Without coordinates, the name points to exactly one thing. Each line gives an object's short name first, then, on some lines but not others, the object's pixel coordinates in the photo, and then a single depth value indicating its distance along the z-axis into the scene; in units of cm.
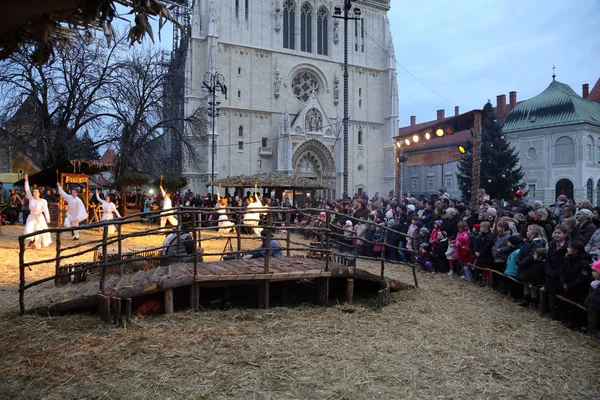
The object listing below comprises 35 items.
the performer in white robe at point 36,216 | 1393
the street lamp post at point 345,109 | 2416
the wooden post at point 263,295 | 781
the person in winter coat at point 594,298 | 628
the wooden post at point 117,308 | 658
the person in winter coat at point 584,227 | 836
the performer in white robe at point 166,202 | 1887
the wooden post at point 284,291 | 858
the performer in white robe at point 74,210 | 1596
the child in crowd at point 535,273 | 803
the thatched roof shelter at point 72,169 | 2038
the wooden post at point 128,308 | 667
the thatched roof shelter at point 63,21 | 386
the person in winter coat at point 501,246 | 958
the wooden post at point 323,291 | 832
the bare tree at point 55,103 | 2252
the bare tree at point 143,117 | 2503
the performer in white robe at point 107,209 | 1731
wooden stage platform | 687
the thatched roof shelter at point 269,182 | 2627
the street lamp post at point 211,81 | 3470
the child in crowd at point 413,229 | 1321
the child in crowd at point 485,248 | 1009
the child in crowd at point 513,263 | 896
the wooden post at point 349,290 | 841
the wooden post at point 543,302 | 780
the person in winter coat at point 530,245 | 825
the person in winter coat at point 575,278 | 690
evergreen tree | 3244
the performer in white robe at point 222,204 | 2194
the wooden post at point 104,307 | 658
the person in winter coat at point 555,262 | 737
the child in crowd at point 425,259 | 1235
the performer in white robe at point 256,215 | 1971
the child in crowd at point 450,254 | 1155
